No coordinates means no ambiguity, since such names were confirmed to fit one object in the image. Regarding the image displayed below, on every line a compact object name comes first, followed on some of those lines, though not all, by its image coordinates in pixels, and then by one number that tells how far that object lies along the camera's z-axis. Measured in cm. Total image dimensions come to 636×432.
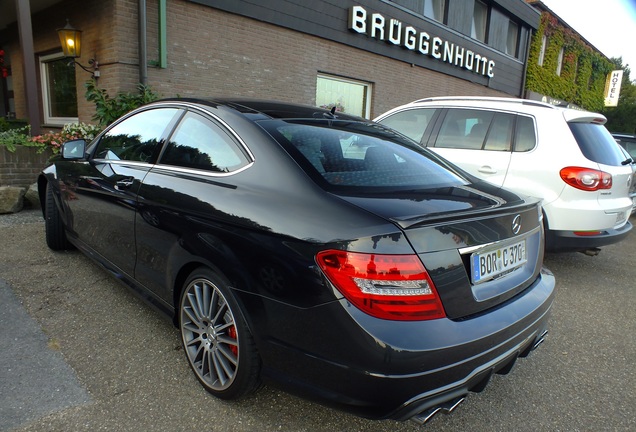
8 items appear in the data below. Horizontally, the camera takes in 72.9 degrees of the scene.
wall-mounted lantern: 730
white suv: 391
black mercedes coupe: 157
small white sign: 2572
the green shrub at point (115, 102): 673
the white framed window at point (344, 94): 1016
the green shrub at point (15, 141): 596
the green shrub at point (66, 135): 634
